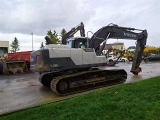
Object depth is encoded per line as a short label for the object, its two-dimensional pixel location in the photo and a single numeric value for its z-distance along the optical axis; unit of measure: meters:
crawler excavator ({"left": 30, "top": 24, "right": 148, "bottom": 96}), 4.86
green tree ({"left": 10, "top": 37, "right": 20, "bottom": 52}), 51.09
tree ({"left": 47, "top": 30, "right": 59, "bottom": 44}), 26.31
